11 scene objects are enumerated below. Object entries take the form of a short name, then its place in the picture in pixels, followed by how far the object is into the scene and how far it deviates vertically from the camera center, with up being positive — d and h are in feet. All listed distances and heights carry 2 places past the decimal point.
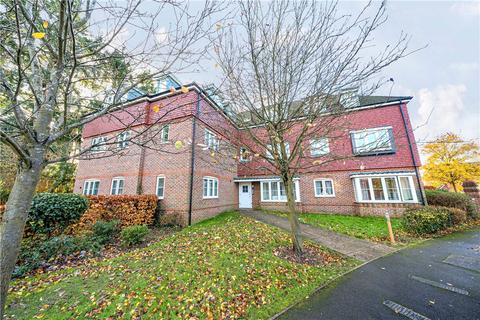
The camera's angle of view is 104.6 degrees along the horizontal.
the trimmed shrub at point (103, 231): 22.91 -3.96
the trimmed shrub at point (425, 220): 27.25 -4.26
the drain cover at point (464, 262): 16.64 -6.69
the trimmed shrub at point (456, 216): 30.63 -4.15
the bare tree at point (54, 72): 6.73 +6.35
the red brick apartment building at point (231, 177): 34.45 +3.97
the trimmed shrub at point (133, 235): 21.90 -4.31
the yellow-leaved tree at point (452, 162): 52.80 +8.23
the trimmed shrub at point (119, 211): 26.63 -1.85
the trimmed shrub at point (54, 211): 20.80 -1.36
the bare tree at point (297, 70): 14.33 +10.73
